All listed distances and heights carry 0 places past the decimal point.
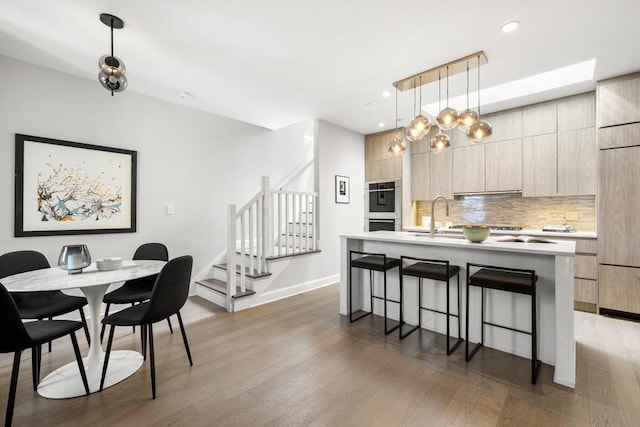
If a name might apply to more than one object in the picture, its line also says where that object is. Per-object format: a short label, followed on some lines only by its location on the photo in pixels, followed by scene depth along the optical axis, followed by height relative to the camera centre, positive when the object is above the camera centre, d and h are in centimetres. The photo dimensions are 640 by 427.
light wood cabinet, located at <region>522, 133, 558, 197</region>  396 +67
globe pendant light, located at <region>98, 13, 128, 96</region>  226 +116
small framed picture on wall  511 +45
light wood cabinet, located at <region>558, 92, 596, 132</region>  369 +133
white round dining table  185 -74
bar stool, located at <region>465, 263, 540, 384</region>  205 -51
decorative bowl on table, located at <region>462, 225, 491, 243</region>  256 -17
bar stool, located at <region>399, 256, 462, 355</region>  248 -52
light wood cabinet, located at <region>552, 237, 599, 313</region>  341 -74
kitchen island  203 -72
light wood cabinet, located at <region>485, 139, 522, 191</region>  424 +72
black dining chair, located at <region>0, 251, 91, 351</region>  216 -68
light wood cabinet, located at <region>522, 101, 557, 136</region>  396 +132
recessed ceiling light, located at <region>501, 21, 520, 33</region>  234 +153
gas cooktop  436 -21
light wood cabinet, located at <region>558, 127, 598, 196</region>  367 +67
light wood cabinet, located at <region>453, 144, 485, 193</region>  458 +73
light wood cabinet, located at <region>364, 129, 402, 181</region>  530 +101
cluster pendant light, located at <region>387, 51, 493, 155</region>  269 +89
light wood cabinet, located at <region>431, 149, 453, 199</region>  491 +69
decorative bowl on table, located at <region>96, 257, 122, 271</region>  222 -38
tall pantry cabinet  317 +22
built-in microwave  527 +32
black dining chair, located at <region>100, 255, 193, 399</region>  192 -63
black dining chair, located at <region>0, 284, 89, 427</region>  154 -70
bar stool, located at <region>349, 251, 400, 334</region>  290 -52
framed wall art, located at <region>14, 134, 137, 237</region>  292 +29
